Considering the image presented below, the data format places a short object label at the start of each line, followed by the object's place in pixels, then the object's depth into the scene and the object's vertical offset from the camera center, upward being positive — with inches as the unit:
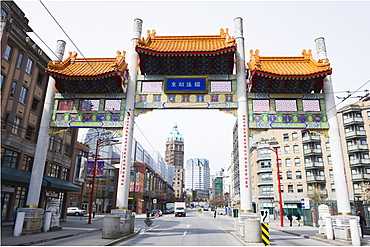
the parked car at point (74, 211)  1779.3 -83.7
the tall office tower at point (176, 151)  6875.5 +1307.8
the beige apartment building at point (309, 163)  1950.1 +311.5
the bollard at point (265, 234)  536.7 -60.1
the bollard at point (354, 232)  562.4 -54.4
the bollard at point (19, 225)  619.2 -63.7
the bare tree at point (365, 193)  1742.1 +79.8
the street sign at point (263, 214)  896.3 -36.2
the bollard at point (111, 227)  600.6 -61.0
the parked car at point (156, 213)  2111.0 -97.8
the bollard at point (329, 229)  642.8 -55.9
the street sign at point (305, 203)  1104.9 +4.1
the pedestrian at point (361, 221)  706.8 -40.0
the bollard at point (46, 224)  714.8 -68.6
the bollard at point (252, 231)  562.3 -57.1
